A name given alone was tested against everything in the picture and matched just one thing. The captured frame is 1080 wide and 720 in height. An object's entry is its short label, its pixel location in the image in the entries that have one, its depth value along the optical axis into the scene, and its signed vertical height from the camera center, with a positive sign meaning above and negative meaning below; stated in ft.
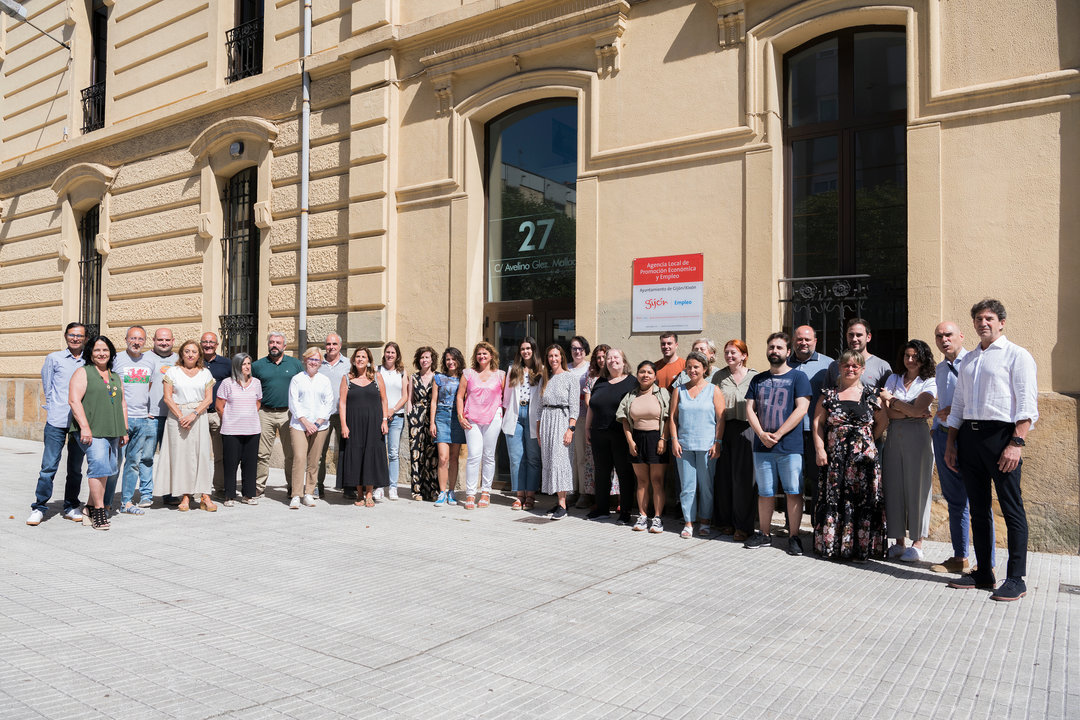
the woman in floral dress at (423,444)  29.89 -2.97
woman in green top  23.45 -1.56
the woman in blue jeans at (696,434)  23.29 -2.01
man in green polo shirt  30.37 -1.03
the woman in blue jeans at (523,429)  28.50 -2.29
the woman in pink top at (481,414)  28.66 -1.74
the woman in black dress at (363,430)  28.89 -2.38
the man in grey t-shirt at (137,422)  26.81 -1.93
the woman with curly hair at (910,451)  20.17 -2.21
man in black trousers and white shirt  16.89 -1.40
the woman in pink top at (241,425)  28.43 -2.13
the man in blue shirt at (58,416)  24.63 -1.56
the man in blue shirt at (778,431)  21.36 -1.78
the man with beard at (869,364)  21.11 +0.08
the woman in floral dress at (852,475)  20.34 -2.85
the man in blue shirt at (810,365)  22.35 +0.06
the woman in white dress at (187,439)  26.96 -2.49
